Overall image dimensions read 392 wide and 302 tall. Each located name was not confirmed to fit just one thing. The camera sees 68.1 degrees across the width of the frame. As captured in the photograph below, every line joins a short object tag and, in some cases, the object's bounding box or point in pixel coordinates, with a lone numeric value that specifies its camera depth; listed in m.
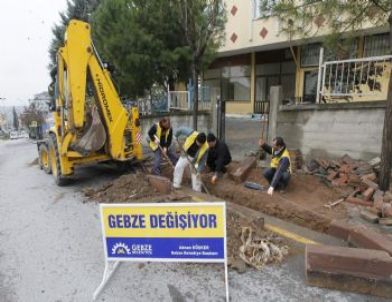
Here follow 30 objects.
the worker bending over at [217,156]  5.85
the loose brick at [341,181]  5.55
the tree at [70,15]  17.94
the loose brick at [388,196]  4.57
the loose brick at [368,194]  4.84
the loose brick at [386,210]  4.22
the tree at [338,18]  4.89
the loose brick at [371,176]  5.26
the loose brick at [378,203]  4.36
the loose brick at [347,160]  5.91
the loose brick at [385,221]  4.06
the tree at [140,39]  8.62
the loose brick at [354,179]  5.38
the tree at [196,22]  7.02
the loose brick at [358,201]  4.72
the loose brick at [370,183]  5.03
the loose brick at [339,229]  3.68
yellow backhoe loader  6.08
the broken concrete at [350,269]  2.76
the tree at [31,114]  29.11
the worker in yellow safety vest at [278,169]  5.32
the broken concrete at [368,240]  3.08
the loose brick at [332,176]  5.75
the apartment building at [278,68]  6.35
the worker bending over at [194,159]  5.68
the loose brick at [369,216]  4.18
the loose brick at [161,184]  5.26
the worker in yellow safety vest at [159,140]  6.50
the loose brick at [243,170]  6.02
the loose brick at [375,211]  4.28
